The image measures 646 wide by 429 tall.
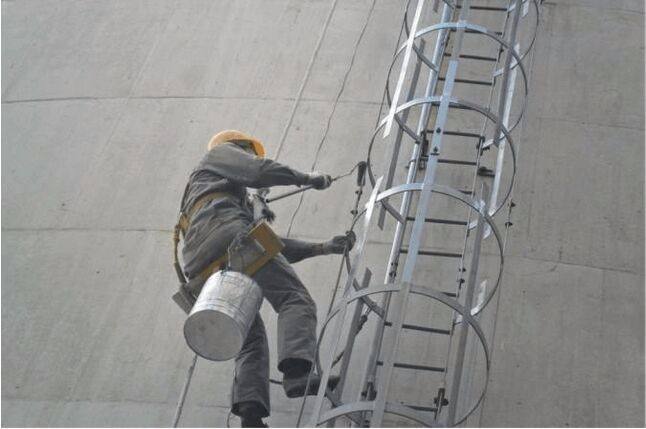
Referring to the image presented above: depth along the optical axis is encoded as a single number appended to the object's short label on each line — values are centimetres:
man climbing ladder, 1551
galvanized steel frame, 1390
